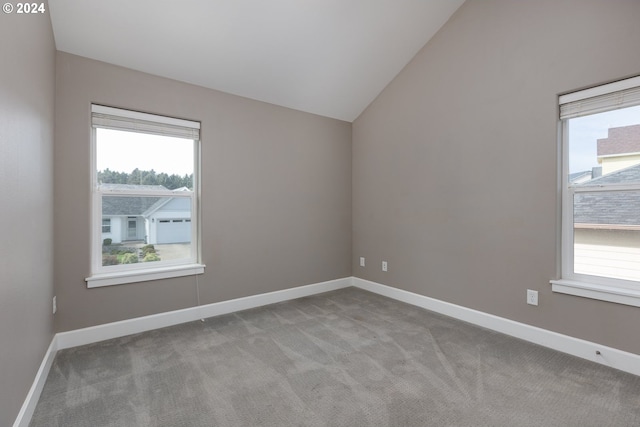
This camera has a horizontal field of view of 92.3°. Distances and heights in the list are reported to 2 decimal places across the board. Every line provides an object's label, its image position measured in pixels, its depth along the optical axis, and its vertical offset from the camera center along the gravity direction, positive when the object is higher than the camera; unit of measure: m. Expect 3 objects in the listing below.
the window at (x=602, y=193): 2.25 +0.17
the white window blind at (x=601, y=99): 2.19 +0.87
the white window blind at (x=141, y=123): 2.71 +0.83
